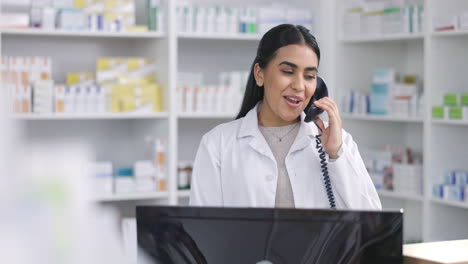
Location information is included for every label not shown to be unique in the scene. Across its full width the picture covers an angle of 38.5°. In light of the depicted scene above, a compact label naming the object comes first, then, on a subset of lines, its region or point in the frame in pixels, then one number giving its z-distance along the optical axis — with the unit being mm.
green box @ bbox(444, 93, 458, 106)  3967
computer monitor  1062
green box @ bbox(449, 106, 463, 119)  3928
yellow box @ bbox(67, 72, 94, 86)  4086
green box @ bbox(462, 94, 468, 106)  3928
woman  1980
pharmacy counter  1131
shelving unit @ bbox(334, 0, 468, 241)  4066
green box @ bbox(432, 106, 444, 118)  4023
